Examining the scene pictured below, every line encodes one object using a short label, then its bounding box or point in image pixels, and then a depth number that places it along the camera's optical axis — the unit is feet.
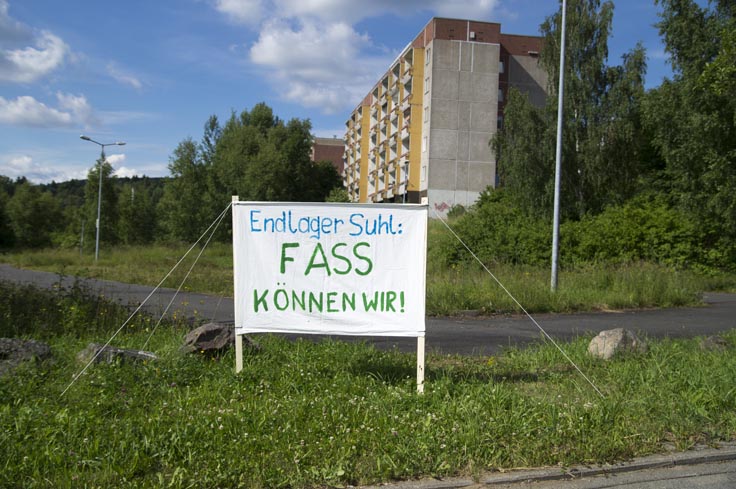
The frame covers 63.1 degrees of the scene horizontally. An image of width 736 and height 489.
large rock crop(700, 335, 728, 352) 24.87
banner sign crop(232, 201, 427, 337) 18.97
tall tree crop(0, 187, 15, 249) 182.60
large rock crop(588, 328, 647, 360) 23.16
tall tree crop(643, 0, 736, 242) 77.25
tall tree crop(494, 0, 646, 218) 97.81
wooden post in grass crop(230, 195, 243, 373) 18.99
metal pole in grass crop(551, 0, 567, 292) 51.83
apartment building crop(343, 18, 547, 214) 168.96
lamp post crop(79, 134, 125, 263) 119.67
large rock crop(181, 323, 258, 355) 20.85
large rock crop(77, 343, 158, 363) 18.95
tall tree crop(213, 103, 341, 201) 193.77
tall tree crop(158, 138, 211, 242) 202.39
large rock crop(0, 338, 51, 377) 18.10
